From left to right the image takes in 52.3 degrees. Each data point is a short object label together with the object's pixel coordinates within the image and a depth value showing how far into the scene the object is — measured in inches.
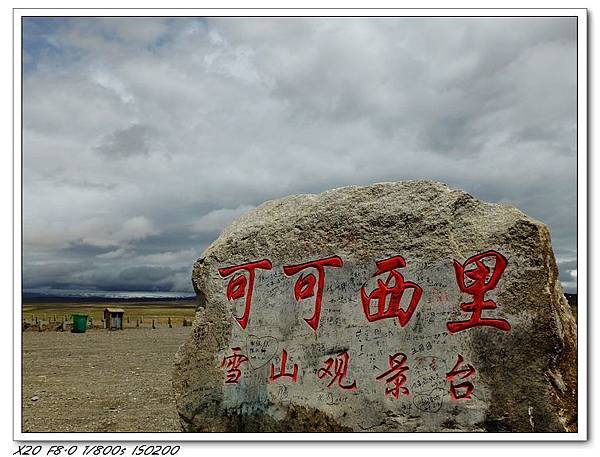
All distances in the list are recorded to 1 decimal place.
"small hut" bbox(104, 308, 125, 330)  1051.3
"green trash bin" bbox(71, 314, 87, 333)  955.3
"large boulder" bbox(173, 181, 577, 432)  233.3
